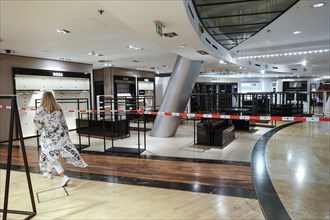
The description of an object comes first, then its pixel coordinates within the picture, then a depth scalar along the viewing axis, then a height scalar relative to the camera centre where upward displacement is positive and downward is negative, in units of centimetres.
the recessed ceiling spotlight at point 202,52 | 592 +135
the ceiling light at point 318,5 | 399 +174
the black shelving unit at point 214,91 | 947 +91
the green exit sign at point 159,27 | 353 +122
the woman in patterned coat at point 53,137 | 333 -50
